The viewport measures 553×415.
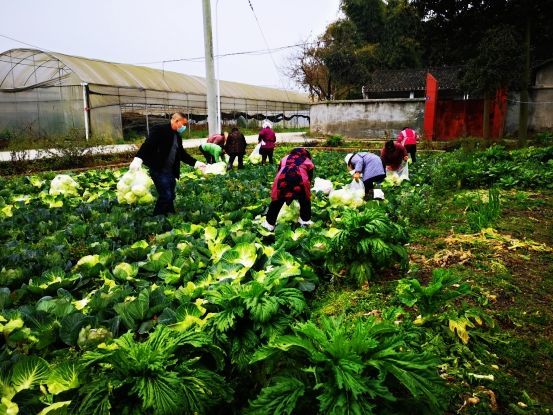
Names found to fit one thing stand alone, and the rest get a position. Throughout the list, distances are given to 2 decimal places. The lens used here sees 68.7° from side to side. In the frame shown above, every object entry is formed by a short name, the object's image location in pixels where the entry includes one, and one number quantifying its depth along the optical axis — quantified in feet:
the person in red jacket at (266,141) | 38.15
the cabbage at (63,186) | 24.40
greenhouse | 66.80
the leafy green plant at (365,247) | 11.44
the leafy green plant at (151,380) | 6.45
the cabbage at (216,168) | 32.53
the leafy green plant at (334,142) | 62.85
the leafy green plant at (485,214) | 15.62
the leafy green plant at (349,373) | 5.81
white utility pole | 50.65
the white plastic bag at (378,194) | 22.64
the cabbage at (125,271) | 12.42
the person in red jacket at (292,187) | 17.65
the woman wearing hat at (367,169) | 22.58
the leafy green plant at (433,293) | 8.42
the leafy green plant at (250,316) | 8.40
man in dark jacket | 19.08
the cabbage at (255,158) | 42.04
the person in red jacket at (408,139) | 38.19
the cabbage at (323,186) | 23.90
